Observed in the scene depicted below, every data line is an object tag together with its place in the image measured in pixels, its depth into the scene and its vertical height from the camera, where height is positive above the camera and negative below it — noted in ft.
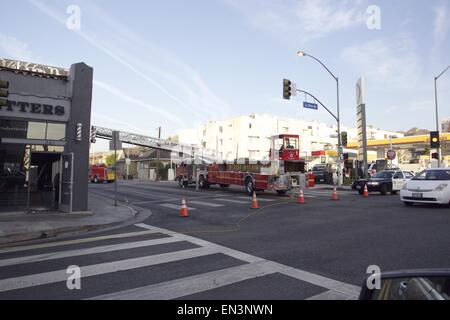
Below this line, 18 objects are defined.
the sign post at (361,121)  103.09 +16.48
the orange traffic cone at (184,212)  43.59 -3.95
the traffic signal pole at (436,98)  94.96 +21.38
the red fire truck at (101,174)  157.89 +1.36
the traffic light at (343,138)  96.47 +10.77
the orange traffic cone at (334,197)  61.89 -2.86
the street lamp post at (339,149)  94.22 +8.00
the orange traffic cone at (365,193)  68.45 -2.39
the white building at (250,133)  255.06 +33.64
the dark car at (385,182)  73.20 -0.35
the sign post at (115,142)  54.34 +5.13
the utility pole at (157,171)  195.07 +3.54
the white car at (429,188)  47.21 -0.96
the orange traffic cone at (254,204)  49.62 -3.40
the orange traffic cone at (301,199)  56.75 -2.99
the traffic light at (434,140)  85.91 +9.37
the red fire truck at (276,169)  66.49 +1.84
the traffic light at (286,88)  83.87 +20.32
